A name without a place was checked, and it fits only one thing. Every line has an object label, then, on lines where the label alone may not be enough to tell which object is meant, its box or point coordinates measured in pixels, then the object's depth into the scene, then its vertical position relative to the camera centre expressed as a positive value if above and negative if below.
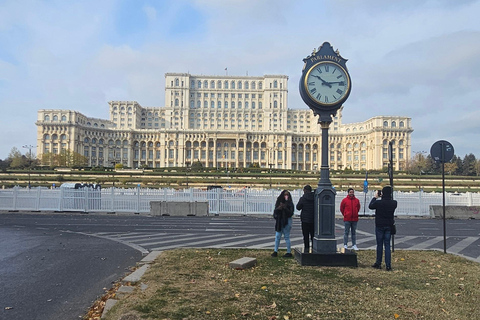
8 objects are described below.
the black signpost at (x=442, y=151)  10.32 +0.64
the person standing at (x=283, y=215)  9.19 -1.18
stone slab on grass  7.39 -2.02
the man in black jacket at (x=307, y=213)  8.86 -1.08
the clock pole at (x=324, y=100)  8.12 +1.79
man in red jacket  10.84 -1.32
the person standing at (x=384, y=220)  7.81 -1.11
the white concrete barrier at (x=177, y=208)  22.69 -2.47
